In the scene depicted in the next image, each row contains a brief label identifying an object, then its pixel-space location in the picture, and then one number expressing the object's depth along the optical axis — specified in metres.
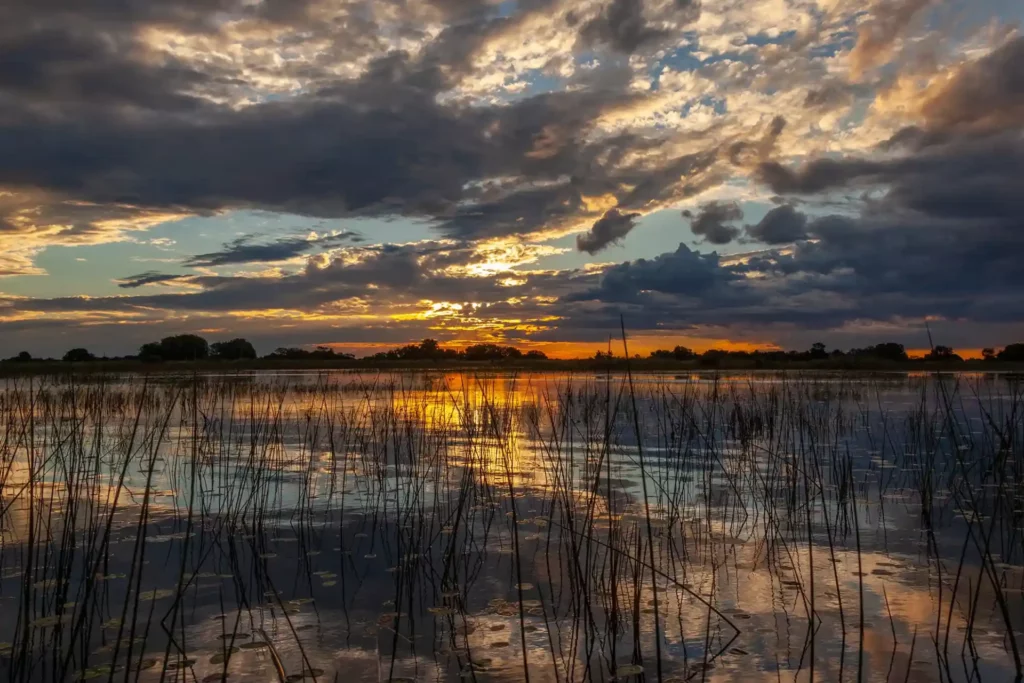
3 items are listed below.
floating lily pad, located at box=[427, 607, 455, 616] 5.02
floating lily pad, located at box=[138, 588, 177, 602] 5.27
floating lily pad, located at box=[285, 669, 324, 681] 4.06
